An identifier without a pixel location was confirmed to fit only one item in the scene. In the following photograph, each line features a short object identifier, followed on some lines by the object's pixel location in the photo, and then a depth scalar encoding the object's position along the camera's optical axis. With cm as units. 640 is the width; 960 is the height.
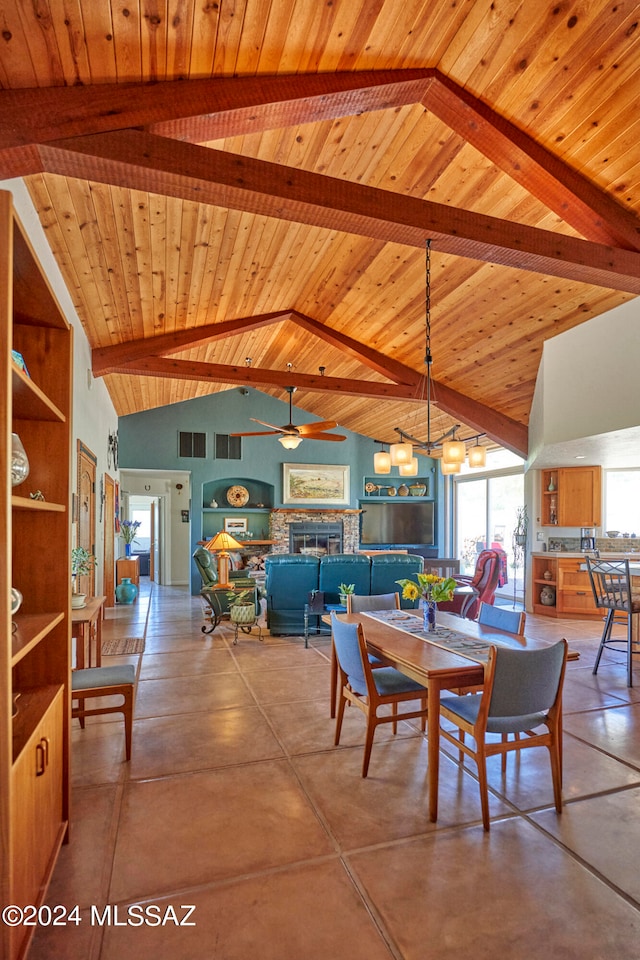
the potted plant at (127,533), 985
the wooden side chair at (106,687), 294
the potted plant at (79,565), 383
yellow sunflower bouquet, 309
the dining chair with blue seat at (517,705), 233
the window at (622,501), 759
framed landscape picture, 1089
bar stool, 447
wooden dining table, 243
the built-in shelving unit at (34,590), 146
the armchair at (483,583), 589
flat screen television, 1144
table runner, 272
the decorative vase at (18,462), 172
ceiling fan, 734
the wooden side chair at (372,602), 362
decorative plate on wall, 1076
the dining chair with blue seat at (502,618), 319
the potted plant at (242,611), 582
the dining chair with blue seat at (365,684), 281
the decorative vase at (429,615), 319
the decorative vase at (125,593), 850
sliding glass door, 945
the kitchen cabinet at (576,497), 737
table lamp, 625
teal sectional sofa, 611
